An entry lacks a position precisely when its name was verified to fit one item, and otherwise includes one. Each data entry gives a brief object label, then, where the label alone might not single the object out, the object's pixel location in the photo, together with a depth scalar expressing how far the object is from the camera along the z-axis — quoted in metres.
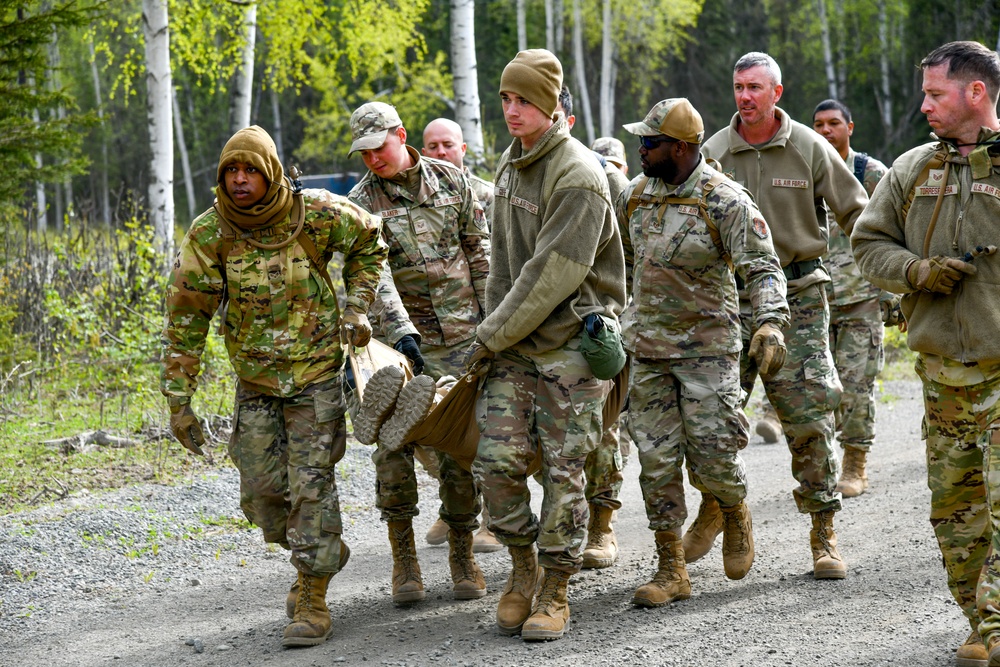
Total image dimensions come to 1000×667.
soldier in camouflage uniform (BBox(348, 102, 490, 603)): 11.39
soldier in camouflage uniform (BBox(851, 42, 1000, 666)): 8.26
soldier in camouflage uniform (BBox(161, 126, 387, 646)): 10.24
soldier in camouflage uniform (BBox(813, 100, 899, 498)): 15.54
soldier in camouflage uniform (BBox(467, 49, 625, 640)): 9.73
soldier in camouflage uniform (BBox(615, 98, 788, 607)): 10.59
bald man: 14.48
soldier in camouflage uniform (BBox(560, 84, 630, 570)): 12.25
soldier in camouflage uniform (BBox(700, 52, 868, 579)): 11.77
